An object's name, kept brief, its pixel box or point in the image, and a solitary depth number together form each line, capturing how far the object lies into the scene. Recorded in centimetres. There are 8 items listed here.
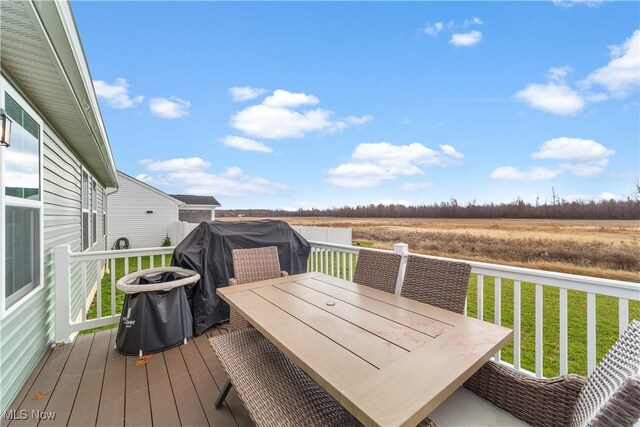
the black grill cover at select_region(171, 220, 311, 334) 338
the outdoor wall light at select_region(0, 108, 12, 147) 181
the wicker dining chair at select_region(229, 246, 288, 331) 283
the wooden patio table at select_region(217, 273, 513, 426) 105
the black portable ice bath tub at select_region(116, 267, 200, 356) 278
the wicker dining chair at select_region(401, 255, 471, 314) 206
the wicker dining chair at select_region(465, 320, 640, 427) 80
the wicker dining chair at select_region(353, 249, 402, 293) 259
